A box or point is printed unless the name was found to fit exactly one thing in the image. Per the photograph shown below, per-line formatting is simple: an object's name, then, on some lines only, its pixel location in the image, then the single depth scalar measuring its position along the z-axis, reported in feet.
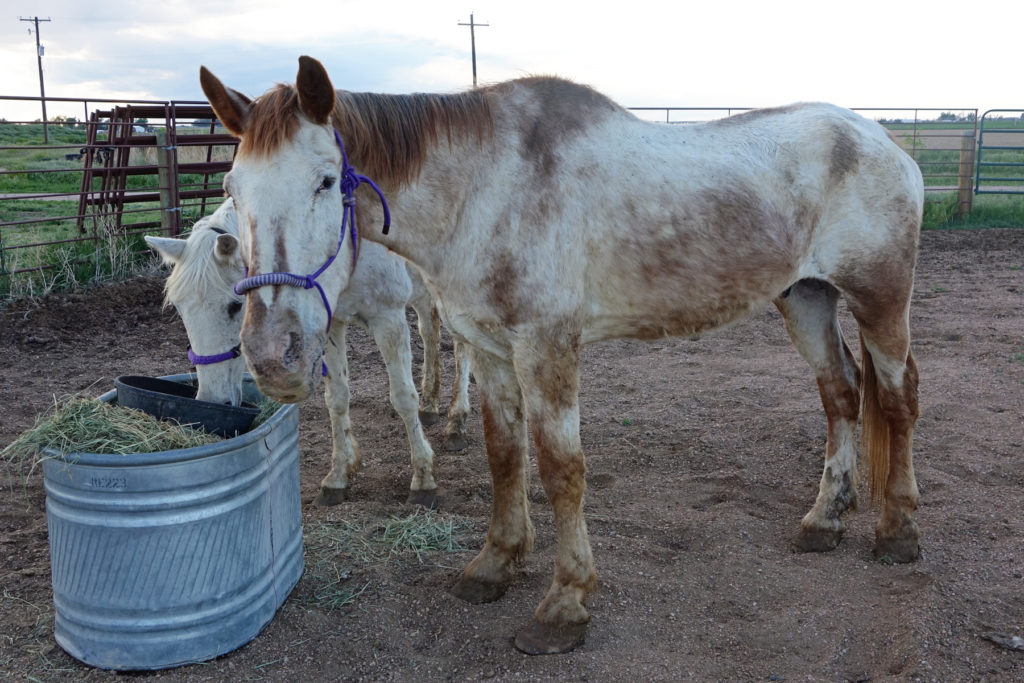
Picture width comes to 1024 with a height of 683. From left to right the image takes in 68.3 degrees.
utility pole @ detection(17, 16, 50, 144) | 149.69
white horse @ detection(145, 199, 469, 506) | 10.48
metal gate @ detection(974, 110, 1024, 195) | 45.62
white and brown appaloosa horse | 7.18
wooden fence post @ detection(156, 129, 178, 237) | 31.68
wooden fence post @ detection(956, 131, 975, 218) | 44.55
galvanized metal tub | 8.11
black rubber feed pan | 9.32
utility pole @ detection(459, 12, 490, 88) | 111.55
